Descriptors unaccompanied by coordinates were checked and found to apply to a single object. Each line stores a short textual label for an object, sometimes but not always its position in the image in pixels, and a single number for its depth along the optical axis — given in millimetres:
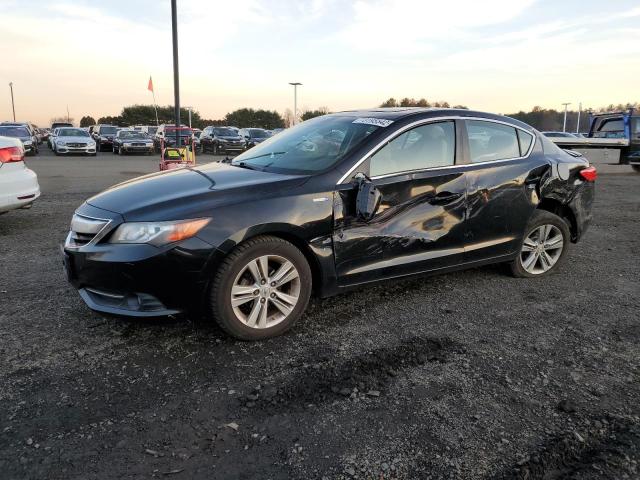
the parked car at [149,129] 43309
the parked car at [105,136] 30391
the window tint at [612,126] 17484
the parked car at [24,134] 23219
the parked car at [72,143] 24484
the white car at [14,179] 6168
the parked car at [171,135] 19234
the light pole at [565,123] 66475
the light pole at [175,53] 13141
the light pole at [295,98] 45119
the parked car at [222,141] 27828
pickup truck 16781
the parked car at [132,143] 27000
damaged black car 3113
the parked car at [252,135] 29047
